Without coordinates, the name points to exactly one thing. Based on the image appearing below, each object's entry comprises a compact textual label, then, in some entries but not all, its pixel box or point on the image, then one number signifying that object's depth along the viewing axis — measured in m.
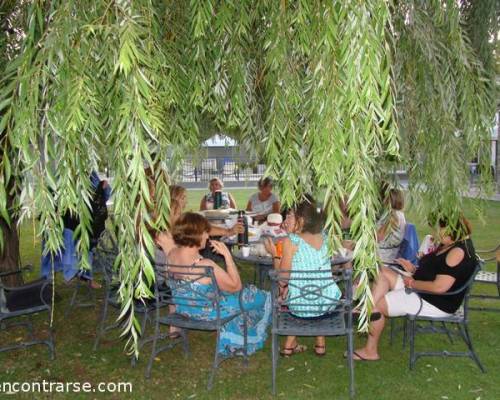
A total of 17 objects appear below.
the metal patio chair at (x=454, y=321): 3.96
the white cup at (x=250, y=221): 6.48
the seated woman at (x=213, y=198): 8.40
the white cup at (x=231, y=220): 6.59
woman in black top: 3.96
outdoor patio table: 4.78
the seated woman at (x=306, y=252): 4.00
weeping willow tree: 1.85
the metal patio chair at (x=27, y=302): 4.20
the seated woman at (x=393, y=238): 4.23
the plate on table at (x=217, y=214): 7.14
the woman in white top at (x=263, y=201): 7.73
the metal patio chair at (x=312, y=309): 3.72
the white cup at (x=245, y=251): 5.00
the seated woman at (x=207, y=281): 4.00
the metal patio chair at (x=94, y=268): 4.45
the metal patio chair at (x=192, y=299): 3.81
